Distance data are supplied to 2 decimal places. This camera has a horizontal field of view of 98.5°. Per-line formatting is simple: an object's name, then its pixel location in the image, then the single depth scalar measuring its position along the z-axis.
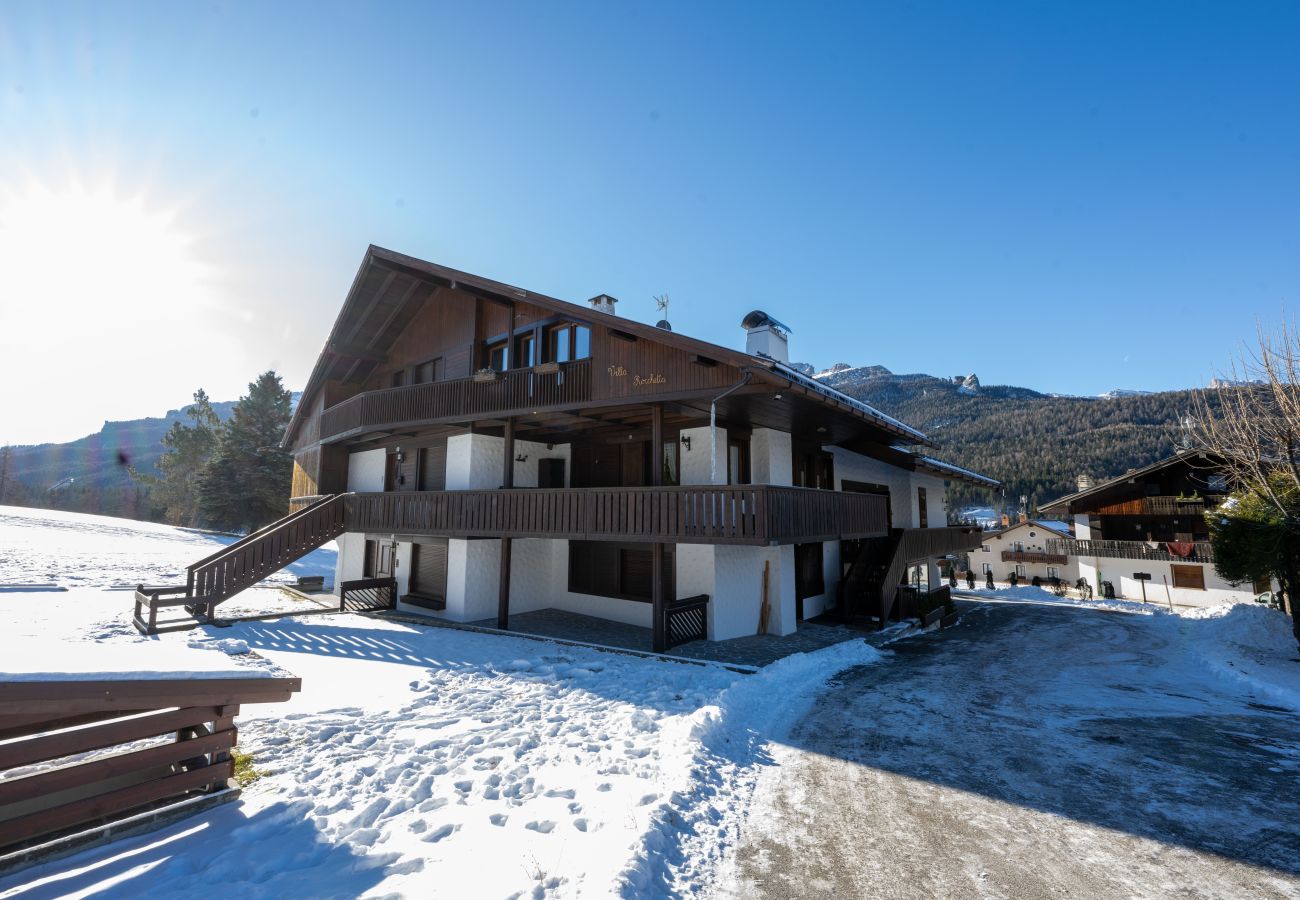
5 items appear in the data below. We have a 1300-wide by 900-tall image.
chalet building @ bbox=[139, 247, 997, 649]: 12.97
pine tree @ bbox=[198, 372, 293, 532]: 39.94
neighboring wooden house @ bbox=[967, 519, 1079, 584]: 51.34
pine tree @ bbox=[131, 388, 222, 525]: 49.00
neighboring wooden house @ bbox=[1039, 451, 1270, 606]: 32.53
